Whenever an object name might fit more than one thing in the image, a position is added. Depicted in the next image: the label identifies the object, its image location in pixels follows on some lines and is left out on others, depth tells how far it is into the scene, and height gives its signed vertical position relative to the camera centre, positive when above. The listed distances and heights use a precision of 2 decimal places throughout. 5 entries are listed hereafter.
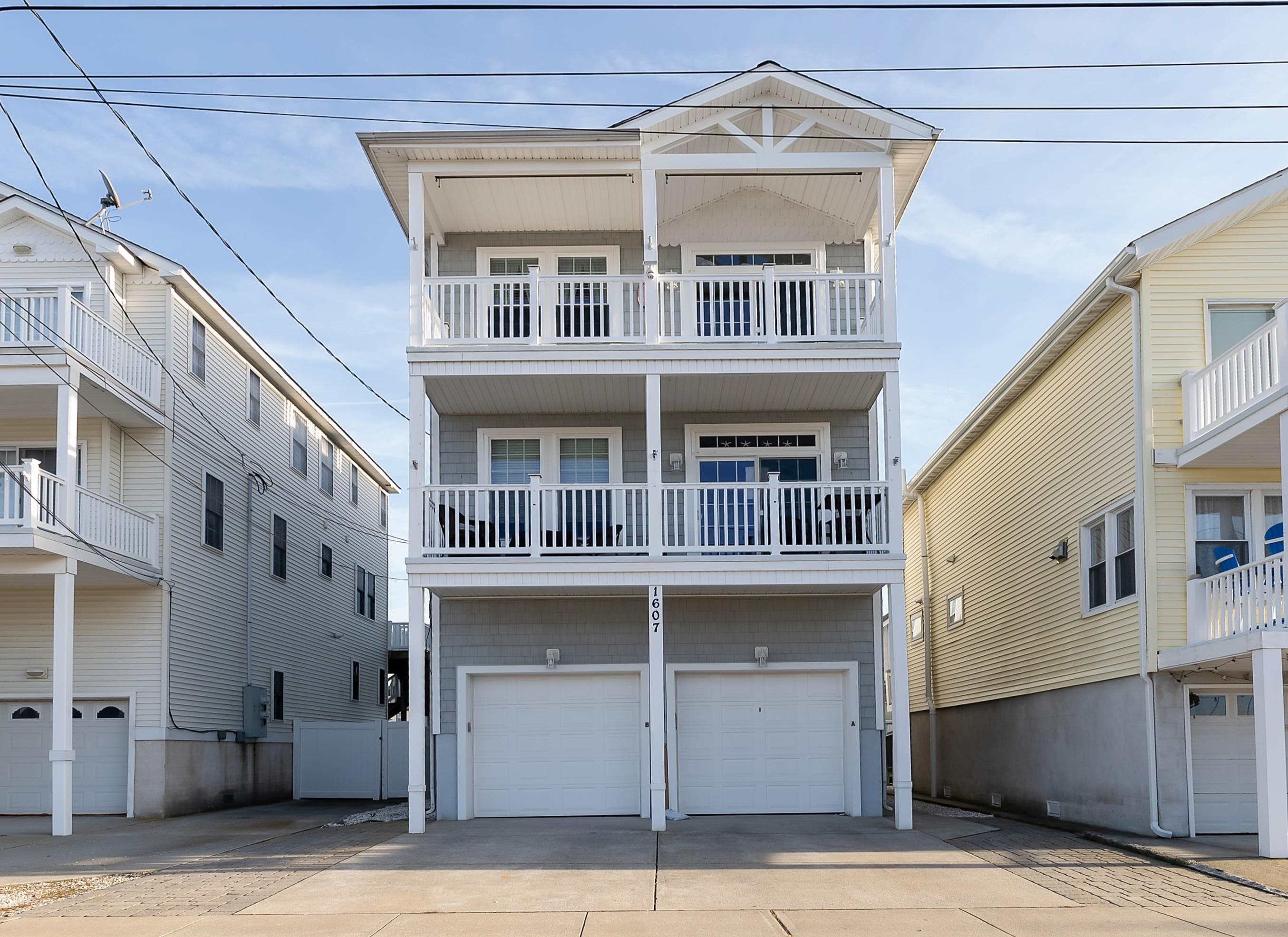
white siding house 18.08 +1.37
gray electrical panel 23.53 -1.65
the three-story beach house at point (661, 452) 16.48 +2.38
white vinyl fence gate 23.89 -2.56
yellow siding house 14.12 +0.95
